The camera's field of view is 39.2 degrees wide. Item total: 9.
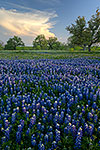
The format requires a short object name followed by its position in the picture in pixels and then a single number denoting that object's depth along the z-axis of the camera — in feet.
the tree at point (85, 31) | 160.09
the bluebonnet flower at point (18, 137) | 8.20
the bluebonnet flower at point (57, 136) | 7.95
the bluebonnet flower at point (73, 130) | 8.31
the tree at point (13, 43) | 317.22
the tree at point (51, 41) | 360.89
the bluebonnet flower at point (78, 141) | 7.65
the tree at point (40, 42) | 331.16
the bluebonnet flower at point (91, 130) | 8.36
